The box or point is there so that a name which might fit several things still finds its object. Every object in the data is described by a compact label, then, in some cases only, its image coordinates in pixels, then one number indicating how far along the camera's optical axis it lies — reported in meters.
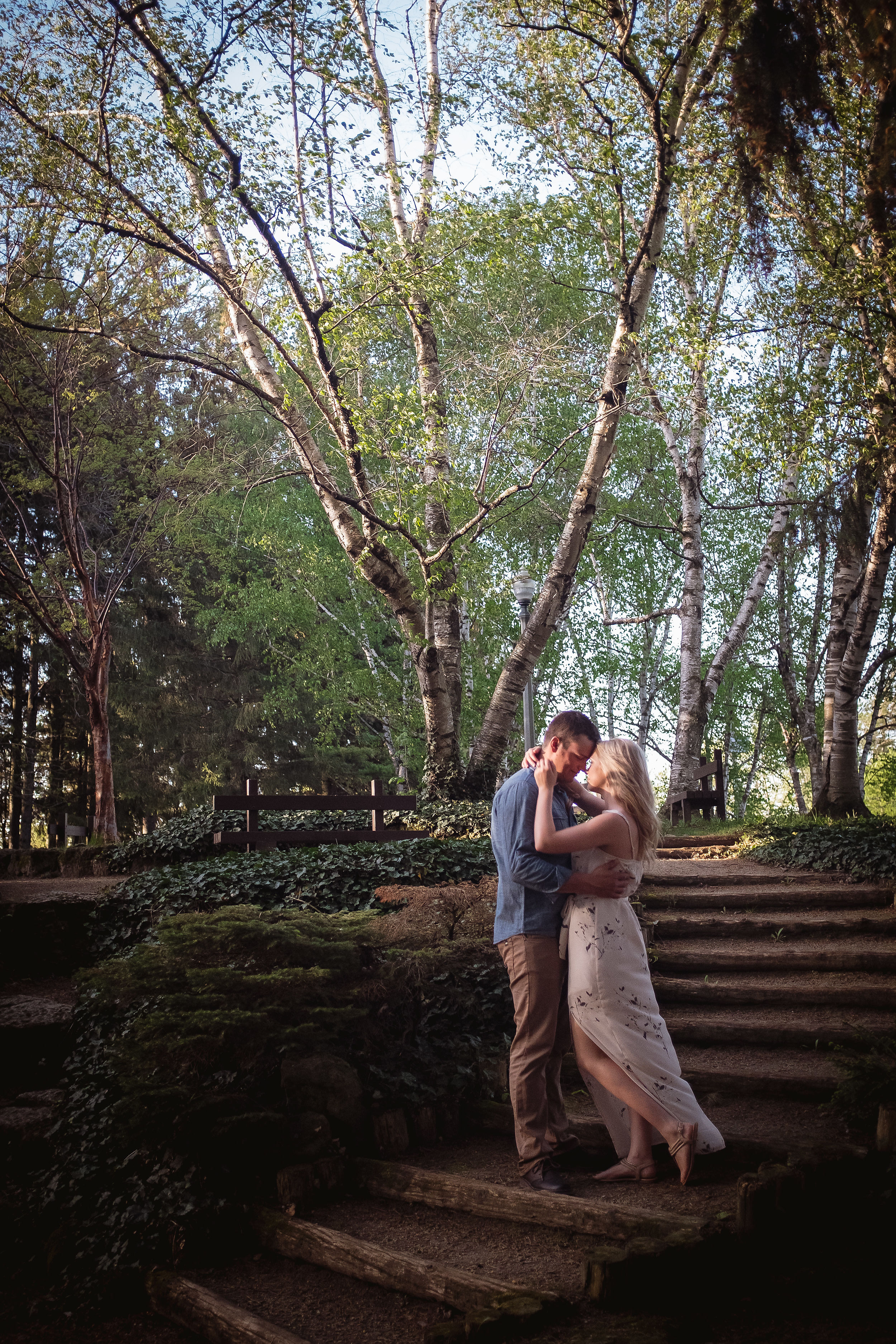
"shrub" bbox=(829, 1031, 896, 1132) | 4.74
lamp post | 13.92
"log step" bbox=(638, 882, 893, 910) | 8.57
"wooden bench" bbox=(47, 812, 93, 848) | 16.45
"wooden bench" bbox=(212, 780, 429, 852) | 11.08
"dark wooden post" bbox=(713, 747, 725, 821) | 17.30
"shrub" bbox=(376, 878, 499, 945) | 6.07
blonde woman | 4.29
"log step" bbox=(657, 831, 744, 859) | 12.52
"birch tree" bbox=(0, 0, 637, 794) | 10.46
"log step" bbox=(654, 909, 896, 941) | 7.89
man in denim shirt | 4.45
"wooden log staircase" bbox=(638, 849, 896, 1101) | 5.84
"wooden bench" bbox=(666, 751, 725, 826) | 17.14
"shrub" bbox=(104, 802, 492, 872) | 11.55
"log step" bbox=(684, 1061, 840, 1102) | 5.35
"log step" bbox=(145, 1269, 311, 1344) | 3.73
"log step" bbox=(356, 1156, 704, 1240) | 3.83
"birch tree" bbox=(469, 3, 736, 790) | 11.48
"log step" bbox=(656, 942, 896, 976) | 7.23
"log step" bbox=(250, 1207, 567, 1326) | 3.44
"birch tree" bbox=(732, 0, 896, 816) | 9.00
